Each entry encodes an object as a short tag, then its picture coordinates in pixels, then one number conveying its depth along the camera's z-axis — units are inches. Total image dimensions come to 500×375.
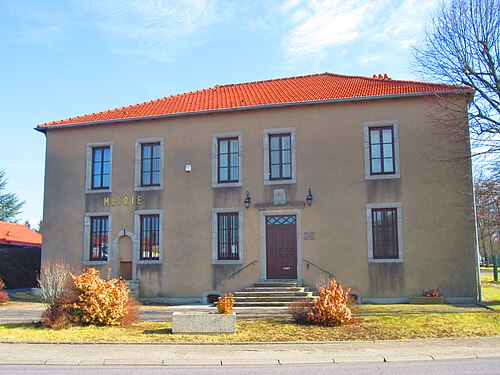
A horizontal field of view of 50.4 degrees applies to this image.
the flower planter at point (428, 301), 677.9
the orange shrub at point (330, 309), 487.5
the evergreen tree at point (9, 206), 2187.5
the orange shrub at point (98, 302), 494.9
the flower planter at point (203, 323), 458.0
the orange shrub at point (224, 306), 471.4
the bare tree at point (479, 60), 626.2
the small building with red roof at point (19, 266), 1012.7
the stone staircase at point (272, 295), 676.1
